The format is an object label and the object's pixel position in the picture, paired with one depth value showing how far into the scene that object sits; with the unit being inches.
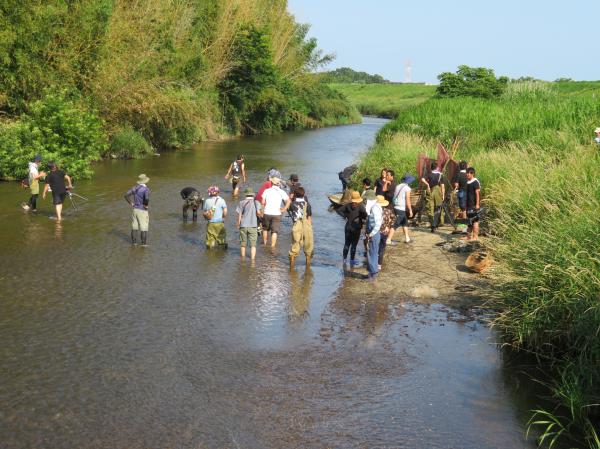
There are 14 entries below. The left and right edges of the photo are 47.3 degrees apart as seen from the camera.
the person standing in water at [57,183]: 694.5
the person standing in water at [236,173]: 914.7
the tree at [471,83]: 1738.4
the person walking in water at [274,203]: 595.5
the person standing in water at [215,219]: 595.8
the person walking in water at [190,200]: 727.7
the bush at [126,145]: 1390.3
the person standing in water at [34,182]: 747.7
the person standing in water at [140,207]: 601.0
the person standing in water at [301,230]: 551.5
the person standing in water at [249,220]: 565.0
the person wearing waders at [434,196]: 701.9
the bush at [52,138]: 983.6
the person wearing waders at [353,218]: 535.5
